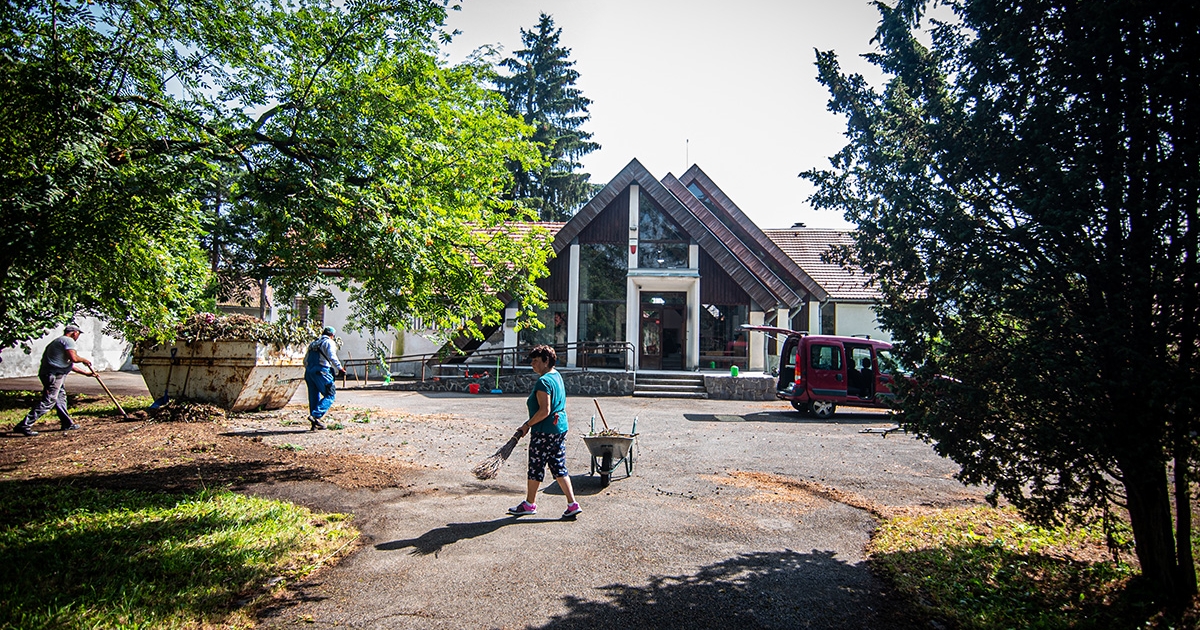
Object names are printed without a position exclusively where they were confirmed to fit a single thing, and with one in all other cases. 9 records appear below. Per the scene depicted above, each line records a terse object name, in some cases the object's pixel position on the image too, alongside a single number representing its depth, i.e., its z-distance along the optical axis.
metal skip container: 11.57
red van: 15.56
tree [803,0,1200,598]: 3.97
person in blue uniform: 11.02
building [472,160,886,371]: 21.94
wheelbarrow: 7.36
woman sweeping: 6.24
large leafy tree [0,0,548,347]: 4.68
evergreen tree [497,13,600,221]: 35.25
